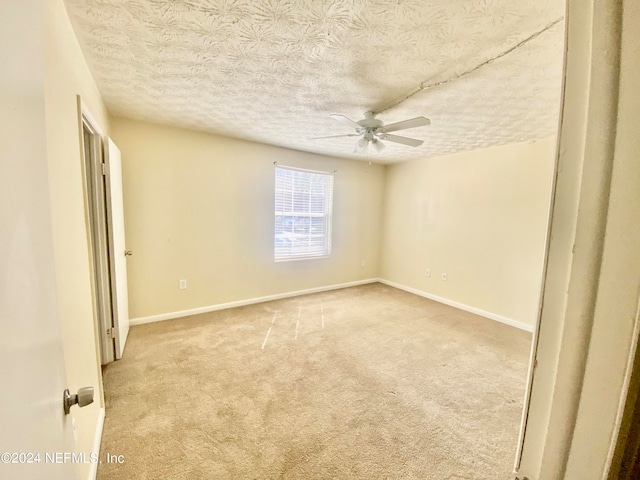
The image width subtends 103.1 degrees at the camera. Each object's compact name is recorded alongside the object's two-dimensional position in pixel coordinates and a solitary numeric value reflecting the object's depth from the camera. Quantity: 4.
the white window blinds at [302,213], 3.84
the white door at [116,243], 2.10
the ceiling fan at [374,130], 2.06
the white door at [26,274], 0.39
